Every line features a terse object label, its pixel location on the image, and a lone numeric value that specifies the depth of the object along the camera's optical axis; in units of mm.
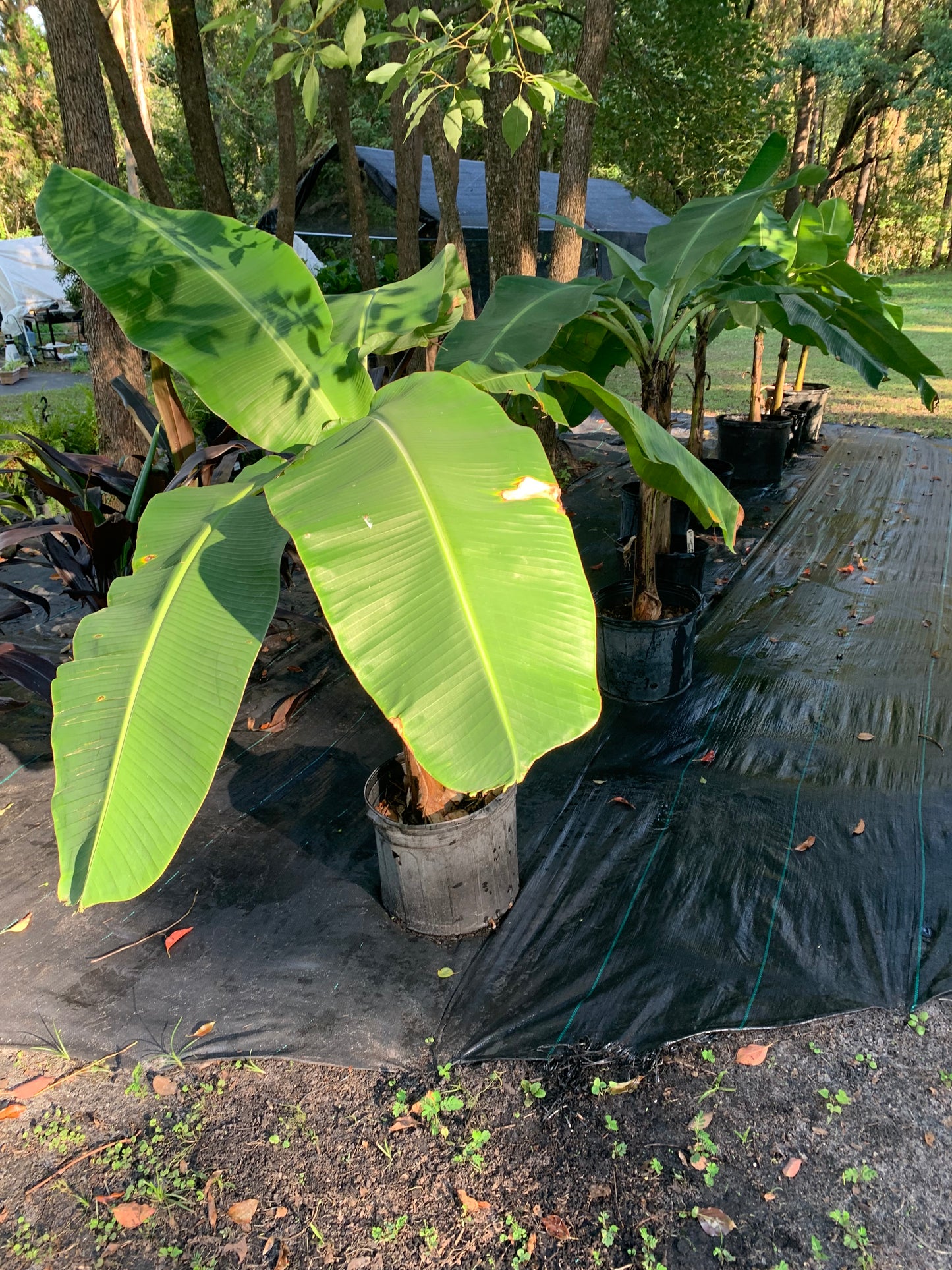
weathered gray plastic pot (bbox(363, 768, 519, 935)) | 2193
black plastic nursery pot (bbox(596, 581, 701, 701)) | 3385
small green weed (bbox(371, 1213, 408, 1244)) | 1614
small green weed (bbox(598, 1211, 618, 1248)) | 1575
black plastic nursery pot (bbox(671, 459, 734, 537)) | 4938
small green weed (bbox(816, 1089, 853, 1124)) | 1805
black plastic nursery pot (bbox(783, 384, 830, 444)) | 6926
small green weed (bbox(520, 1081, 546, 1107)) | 1868
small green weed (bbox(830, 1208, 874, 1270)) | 1522
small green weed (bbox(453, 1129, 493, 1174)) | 1745
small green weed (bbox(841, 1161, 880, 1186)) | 1657
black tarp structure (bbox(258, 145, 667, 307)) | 12234
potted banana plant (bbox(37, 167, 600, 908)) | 1309
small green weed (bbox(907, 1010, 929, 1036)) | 1964
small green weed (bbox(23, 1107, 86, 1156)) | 1833
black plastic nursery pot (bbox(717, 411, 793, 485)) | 6098
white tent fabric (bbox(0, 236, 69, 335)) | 20797
